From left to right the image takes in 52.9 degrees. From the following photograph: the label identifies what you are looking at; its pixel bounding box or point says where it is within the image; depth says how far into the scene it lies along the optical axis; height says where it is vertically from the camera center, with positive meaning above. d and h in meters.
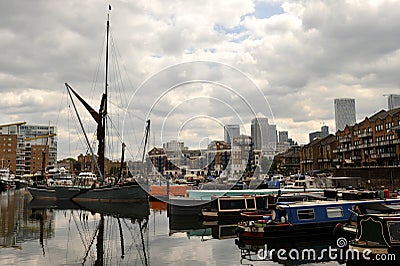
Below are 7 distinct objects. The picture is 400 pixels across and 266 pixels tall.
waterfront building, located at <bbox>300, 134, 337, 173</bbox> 114.06 +4.94
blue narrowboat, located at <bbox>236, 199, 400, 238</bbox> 26.92 -3.39
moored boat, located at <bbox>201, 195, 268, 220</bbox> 38.41 -3.30
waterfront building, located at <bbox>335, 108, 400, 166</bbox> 83.94 +6.67
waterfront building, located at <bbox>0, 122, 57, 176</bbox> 178.50 +10.82
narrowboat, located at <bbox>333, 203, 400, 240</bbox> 24.39 -2.59
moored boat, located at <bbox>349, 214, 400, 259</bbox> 19.66 -3.23
